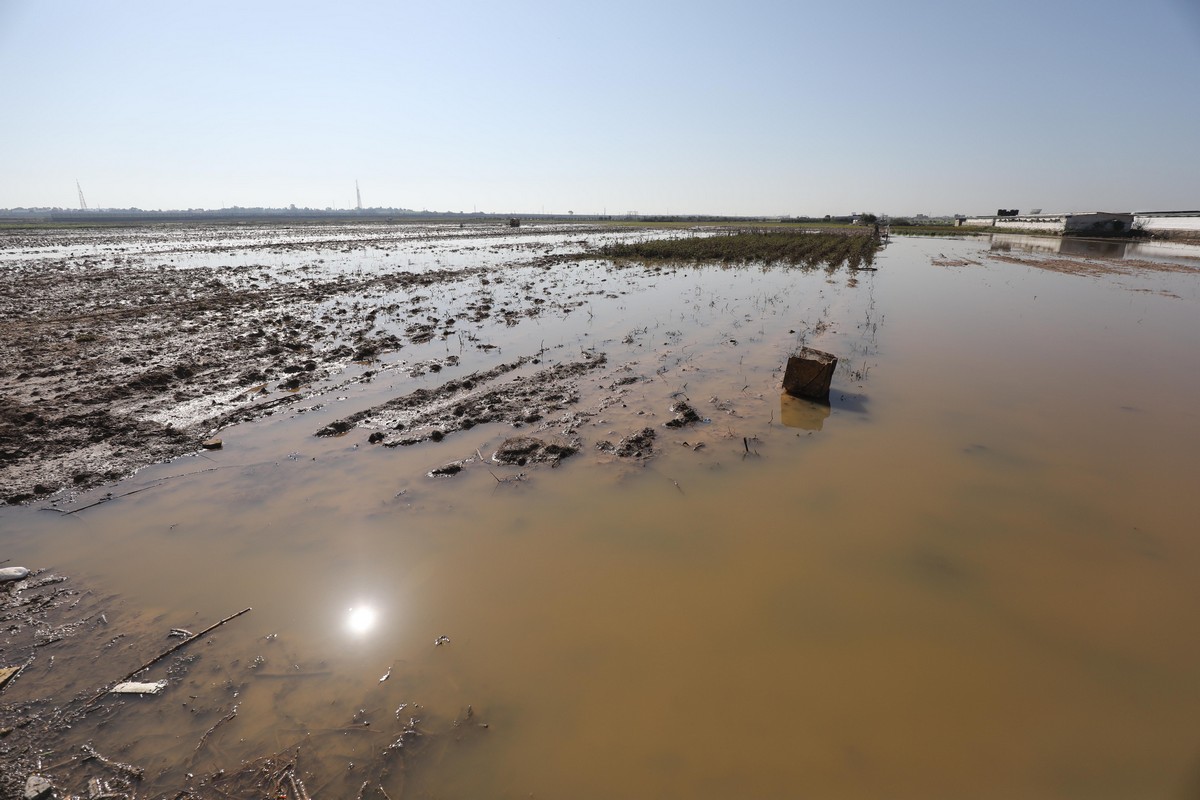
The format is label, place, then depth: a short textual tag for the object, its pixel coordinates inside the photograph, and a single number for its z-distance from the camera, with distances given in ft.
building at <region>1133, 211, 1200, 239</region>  162.43
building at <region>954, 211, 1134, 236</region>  177.27
